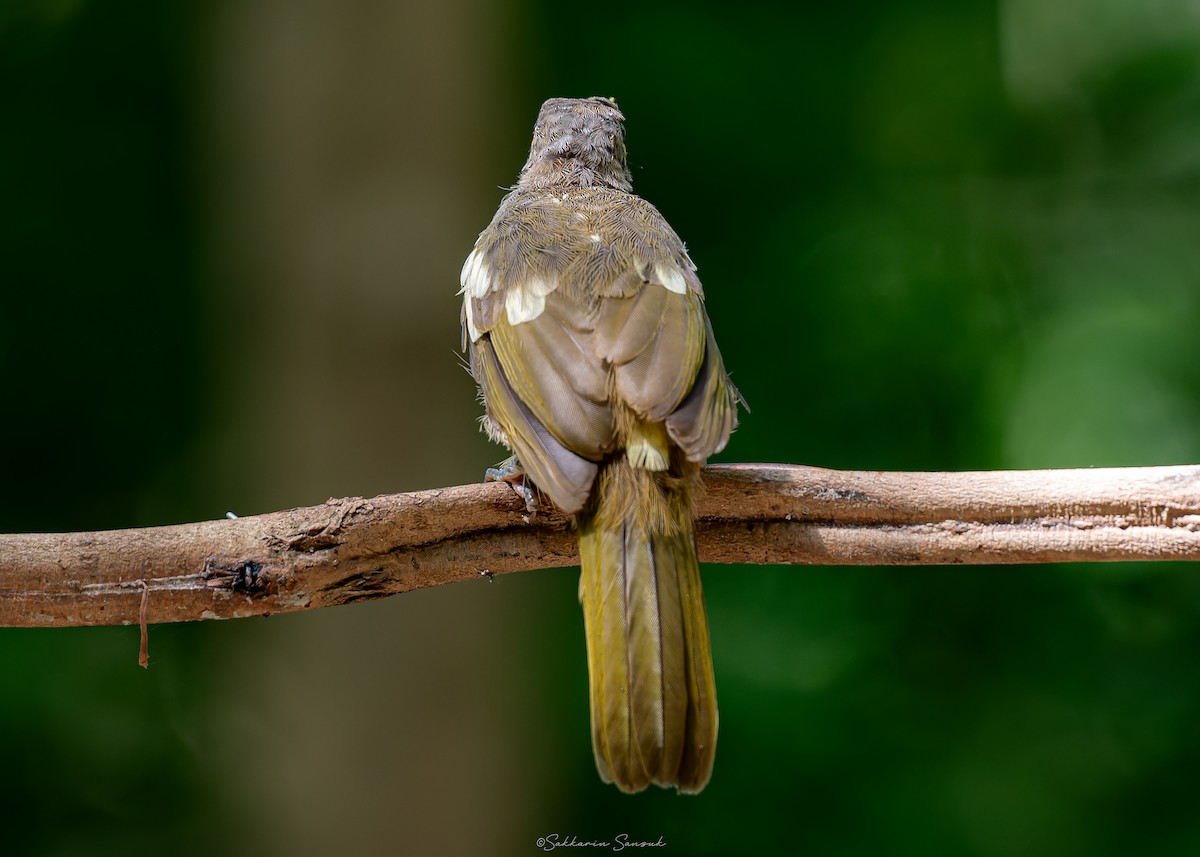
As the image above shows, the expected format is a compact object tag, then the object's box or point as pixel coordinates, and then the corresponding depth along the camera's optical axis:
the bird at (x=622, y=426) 4.59
